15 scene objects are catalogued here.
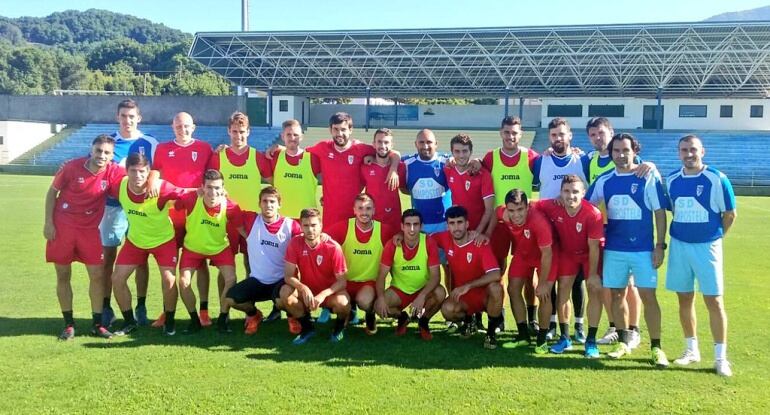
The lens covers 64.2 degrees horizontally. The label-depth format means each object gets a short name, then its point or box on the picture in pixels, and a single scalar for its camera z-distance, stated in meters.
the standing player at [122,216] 6.04
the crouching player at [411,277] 5.52
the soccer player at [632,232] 5.02
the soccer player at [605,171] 5.41
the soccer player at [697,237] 4.78
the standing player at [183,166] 5.96
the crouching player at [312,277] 5.41
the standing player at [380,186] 6.10
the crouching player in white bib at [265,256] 5.65
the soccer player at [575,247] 5.11
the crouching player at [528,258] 5.22
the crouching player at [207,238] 5.63
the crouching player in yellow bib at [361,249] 5.75
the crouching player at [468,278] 5.39
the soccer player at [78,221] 5.54
